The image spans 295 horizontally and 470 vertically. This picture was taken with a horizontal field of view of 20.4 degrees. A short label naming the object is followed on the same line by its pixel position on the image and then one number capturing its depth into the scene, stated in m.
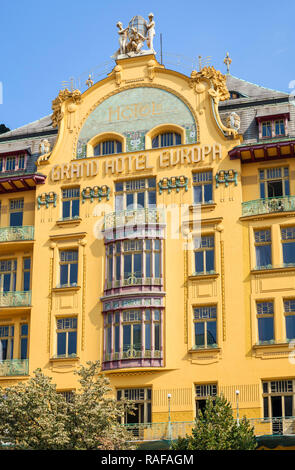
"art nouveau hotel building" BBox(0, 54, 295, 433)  43.38
